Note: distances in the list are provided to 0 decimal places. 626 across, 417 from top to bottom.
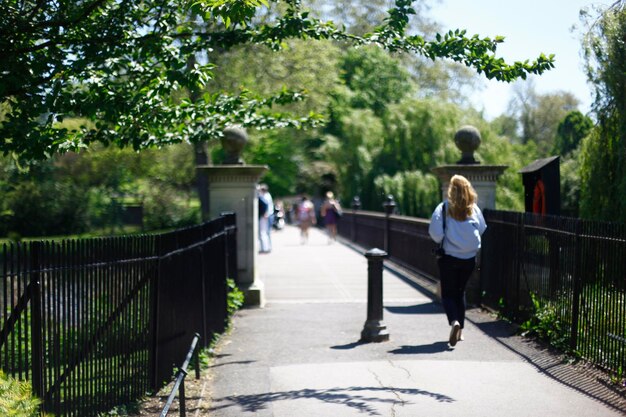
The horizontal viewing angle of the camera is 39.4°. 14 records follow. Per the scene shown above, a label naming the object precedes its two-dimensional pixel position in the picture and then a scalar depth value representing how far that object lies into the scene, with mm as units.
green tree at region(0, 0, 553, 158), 7594
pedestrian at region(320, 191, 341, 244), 30203
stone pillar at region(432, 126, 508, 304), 13164
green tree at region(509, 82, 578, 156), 56969
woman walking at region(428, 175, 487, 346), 9500
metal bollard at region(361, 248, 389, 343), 10008
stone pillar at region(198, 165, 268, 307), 13492
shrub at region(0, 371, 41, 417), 3606
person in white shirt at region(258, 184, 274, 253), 24114
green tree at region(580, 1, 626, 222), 11805
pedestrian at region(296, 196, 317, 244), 30328
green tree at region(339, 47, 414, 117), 56344
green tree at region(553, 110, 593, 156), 29428
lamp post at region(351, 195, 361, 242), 30094
